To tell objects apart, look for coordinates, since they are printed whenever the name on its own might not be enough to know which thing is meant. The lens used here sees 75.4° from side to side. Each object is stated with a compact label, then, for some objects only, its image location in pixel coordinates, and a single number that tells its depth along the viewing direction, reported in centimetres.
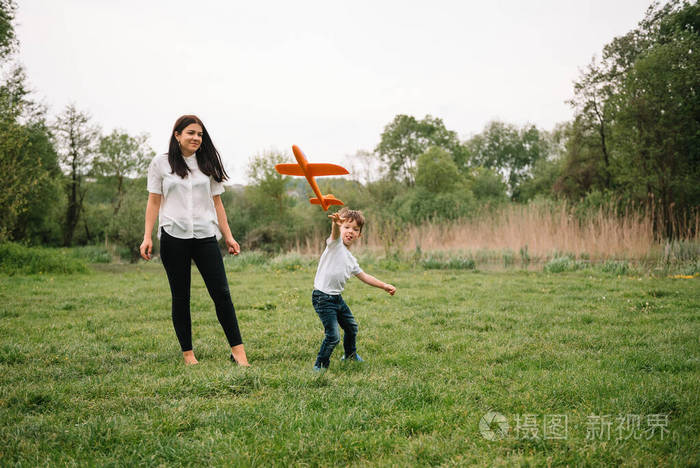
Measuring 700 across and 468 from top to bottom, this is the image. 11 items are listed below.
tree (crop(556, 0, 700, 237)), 1534
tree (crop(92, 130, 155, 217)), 3541
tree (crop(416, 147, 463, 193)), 3052
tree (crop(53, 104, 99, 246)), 3052
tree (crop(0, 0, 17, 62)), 1483
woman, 379
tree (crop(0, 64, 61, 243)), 1270
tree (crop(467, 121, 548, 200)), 6012
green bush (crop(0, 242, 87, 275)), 1192
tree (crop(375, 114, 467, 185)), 4338
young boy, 383
